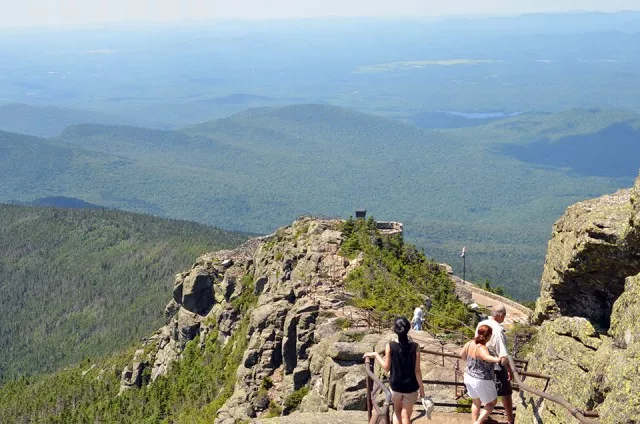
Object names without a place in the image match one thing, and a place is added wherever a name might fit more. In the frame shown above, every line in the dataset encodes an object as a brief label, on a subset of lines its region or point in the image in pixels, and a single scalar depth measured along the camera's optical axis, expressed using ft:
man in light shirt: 50.42
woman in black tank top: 49.16
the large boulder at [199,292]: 190.39
